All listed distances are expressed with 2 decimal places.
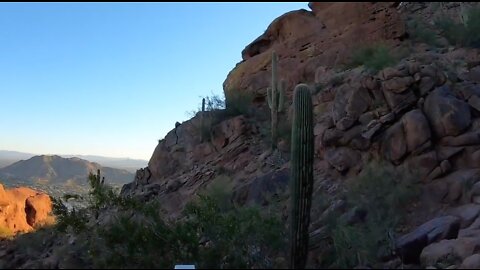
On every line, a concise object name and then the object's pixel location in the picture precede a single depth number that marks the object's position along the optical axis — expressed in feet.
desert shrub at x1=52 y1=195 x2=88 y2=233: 26.63
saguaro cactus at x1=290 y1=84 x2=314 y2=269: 22.10
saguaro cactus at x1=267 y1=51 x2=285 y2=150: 50.49
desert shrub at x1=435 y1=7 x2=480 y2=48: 50.90
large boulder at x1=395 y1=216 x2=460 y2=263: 26.00
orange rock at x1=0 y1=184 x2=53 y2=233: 76.38
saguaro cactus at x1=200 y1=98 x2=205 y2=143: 60.95
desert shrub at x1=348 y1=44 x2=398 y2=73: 44.60
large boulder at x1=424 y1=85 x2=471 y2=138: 36.06
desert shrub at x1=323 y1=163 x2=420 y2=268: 23.45
